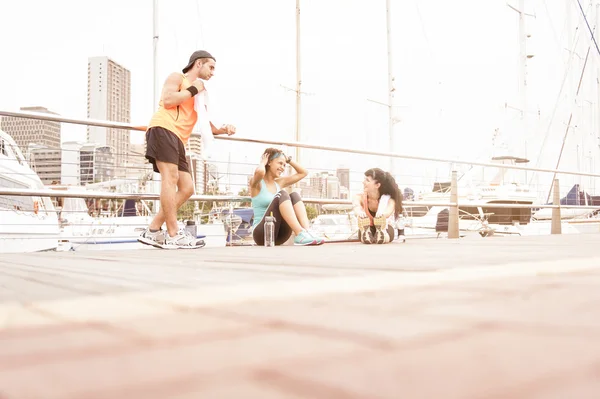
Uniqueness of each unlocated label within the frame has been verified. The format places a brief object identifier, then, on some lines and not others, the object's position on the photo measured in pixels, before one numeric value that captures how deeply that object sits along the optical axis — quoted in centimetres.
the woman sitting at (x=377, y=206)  432
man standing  346
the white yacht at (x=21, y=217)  1094
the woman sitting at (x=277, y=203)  396
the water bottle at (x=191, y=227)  396
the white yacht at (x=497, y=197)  1371
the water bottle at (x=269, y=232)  382
